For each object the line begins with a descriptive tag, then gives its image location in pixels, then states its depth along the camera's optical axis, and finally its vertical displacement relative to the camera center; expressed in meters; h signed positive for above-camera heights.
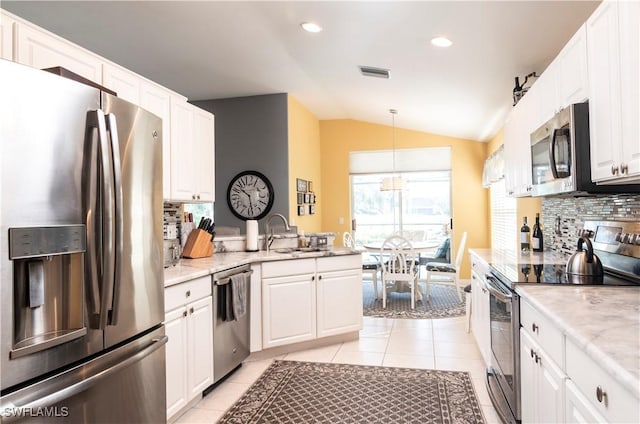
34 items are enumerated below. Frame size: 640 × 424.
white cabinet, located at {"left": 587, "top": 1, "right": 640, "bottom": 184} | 1.36 +0.48
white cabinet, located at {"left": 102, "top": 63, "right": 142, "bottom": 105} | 2.22 +0.84
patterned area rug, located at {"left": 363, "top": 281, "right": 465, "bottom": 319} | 4.70 -1.19
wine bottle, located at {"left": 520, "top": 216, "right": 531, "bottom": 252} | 3.60 -0.22
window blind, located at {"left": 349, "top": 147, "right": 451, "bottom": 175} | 6.87 +1.02
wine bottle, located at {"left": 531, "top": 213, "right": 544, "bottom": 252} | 3.33 -0.22
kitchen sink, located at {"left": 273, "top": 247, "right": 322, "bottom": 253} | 3.87 -0.33
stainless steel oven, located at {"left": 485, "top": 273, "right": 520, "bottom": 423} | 1.91 -0.75
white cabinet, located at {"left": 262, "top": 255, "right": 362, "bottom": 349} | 3.30 -0.74
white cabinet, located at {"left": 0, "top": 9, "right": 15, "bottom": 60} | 1.64 +0.81
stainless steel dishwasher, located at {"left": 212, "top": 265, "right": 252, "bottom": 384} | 2.71 -0.87
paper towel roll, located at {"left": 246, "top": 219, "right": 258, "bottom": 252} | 3.82 -0.18
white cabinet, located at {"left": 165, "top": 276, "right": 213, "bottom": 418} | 2.19 -0.75
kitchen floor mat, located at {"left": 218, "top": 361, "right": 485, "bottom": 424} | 2.34 -1.21
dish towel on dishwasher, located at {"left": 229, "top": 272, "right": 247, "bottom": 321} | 2.84 -0.57
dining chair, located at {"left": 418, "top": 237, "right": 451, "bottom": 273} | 6.27 -0.67
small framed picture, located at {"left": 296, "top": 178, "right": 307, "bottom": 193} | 5.85 +0.52
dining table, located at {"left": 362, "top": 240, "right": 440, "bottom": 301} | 5.21 -0.46
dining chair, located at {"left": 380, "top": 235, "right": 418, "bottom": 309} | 5.06 -0.65
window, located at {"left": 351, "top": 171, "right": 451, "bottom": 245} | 6.89 +0.17
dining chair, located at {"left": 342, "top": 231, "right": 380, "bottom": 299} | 5.46 -0.74
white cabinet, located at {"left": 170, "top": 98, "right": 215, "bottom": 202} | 2.86 +0.53
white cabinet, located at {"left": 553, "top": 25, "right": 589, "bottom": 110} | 1.79 +0.72
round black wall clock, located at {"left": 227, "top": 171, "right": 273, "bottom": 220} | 5.56 +0.34
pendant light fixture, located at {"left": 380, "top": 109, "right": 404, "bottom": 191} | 6.02 +0.53
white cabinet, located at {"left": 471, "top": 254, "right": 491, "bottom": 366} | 2.75 -0.75
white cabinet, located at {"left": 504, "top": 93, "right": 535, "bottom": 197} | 2.84 +0.55
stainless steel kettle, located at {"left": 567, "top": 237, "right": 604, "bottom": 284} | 1.95 -0.28
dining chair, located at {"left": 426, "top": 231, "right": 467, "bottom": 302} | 5.29 -0.75
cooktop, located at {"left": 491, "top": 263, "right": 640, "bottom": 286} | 1.90 -0.33
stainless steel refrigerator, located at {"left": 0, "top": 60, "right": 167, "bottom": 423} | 1.17 -0.11
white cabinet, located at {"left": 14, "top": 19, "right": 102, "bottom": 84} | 1.73 +0.84
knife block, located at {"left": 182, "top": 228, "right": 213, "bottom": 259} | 3.26 -0.22
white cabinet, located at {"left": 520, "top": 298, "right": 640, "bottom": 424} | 0.96 -0.53
